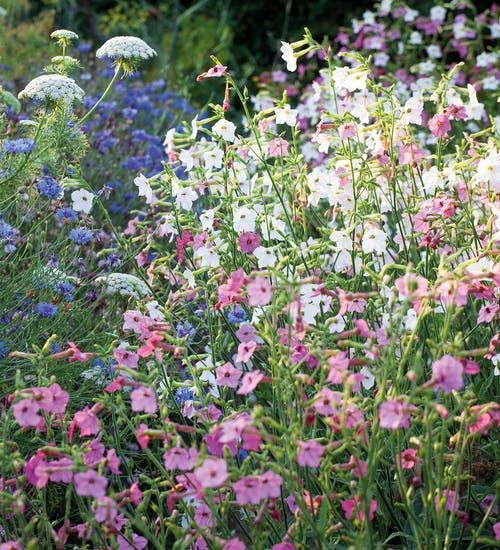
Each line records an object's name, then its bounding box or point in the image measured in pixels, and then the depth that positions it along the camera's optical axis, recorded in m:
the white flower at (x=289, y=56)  2.41
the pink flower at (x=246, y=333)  2.02
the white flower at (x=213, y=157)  2.39
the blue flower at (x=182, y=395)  2.35
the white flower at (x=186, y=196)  2.32
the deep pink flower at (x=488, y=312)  2.02
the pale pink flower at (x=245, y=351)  1.74
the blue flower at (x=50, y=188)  2.62
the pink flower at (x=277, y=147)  2.44
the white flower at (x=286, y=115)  2.36
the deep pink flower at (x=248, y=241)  2.27
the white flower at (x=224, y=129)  2.29
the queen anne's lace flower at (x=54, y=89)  2.40
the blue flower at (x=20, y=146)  2.54
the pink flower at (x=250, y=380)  1.63
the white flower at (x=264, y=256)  2.12
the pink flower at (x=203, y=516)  1.77
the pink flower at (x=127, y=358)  1.89
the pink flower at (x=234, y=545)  1.61
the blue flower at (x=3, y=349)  2.37
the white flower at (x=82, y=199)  2.38
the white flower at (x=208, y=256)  2.24
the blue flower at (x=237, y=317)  2.40
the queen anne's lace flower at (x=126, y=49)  2.62
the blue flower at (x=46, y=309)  2.47
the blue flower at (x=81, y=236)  2.66
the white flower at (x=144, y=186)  2.40
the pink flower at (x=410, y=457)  1.75
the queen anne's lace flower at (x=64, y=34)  2.62
